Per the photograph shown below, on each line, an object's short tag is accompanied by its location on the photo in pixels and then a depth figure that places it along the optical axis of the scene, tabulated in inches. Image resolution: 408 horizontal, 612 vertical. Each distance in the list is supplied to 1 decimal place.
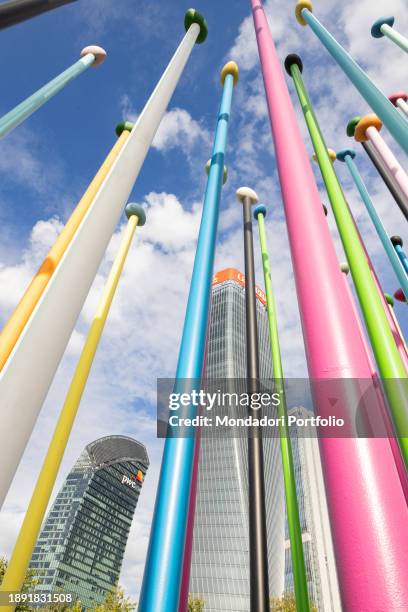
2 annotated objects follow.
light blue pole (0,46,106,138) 157.3
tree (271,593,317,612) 1729.8
